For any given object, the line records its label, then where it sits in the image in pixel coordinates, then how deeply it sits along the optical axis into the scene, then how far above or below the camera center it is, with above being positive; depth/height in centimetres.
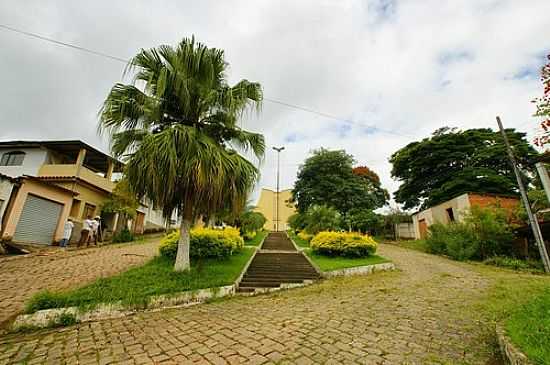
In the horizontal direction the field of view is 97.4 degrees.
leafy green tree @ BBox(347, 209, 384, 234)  2006 +246
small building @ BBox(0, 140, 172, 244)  1142 +292
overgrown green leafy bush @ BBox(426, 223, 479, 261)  1264 +51
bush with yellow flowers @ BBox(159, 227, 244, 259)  916 +1
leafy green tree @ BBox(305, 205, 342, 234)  1616 +187
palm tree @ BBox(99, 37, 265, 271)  617 +317
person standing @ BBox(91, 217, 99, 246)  1349 +70
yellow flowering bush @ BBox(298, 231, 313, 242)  1883 +90
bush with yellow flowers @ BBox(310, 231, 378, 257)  1182 +14
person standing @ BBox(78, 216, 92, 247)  1277 +44
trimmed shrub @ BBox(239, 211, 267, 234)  1970 +197
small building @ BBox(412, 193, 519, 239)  1562 +299
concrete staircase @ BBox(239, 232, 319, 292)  810 -94
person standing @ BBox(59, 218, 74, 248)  1173 +38
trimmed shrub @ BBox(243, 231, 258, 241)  1996 +87
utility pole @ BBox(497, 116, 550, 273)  970 +114
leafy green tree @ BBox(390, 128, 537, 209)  1928 +752
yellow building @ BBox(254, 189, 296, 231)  4816 +742
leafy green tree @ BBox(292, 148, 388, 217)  2084 +537
